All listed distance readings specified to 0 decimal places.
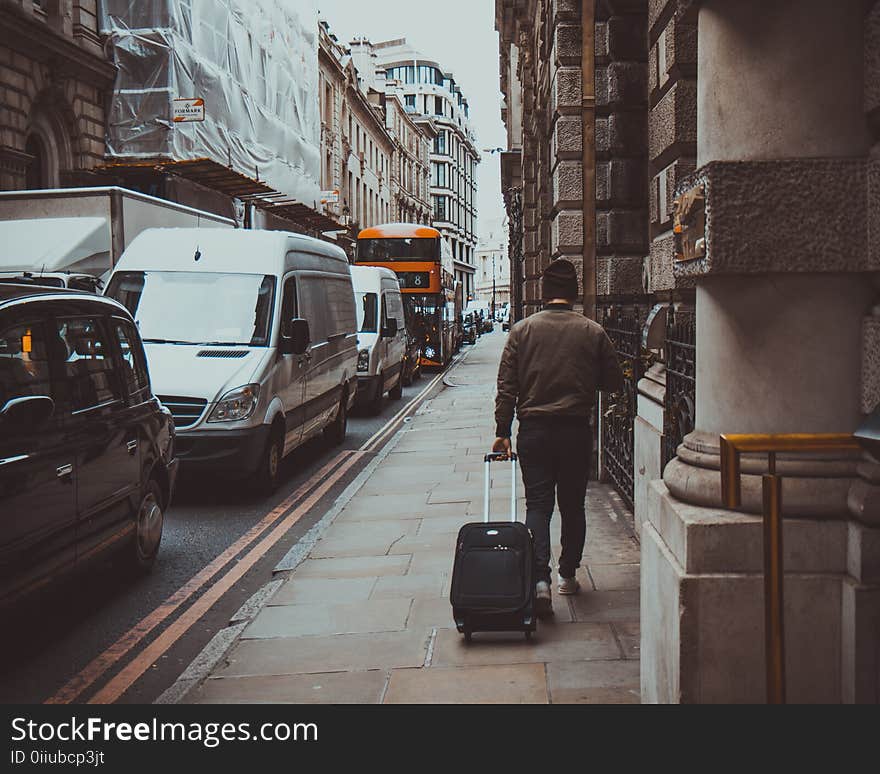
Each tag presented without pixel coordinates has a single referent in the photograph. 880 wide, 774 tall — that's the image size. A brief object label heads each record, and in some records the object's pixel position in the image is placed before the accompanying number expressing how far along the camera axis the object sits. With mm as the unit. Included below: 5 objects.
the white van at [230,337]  9602
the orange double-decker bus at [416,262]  31250
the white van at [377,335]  18391
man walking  5801
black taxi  5227
